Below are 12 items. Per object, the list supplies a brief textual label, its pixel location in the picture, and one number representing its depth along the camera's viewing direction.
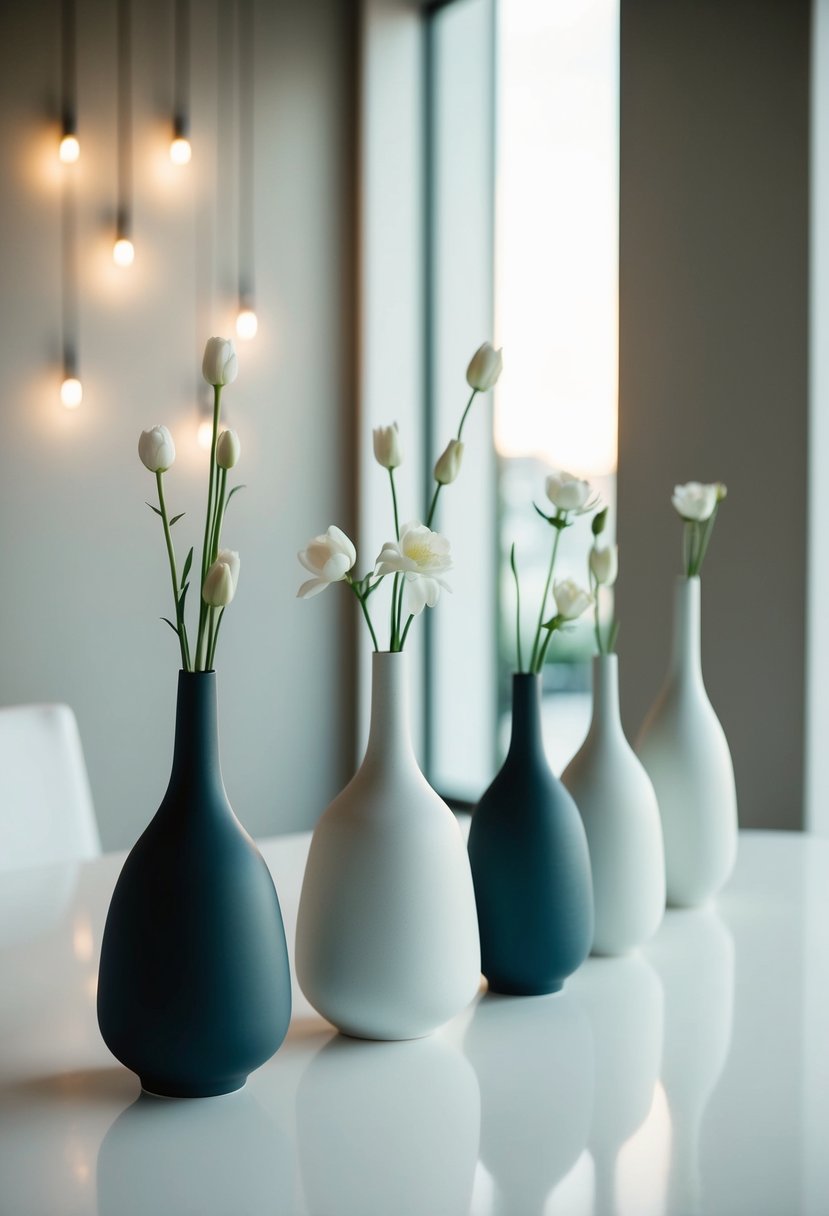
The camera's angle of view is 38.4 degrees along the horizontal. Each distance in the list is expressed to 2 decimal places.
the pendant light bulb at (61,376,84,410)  2.62
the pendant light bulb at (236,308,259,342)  2.92
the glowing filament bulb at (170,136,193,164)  2.77
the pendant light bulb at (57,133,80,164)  2.59
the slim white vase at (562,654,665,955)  1.04
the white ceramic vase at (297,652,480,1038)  0.83
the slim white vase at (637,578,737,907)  1.21
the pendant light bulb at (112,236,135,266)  2.69
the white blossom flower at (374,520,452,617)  0.81
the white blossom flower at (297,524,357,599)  0.80
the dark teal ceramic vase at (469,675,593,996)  0.94
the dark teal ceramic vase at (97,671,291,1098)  0.75
